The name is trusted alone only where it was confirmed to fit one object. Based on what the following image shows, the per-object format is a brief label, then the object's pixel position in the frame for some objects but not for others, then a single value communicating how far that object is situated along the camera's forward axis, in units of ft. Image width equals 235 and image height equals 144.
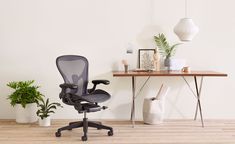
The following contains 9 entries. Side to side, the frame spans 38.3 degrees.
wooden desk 14.07
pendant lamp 14.30
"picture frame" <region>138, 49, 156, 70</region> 15.49
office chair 12.61
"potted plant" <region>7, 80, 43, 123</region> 14.89
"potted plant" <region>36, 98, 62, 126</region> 14.67
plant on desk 15.34
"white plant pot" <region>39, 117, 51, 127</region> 14.70
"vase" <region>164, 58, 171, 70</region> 15.03
